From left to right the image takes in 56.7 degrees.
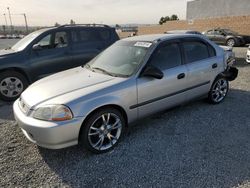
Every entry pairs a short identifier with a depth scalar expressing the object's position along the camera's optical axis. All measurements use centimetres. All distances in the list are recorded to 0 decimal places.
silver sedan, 289
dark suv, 553
